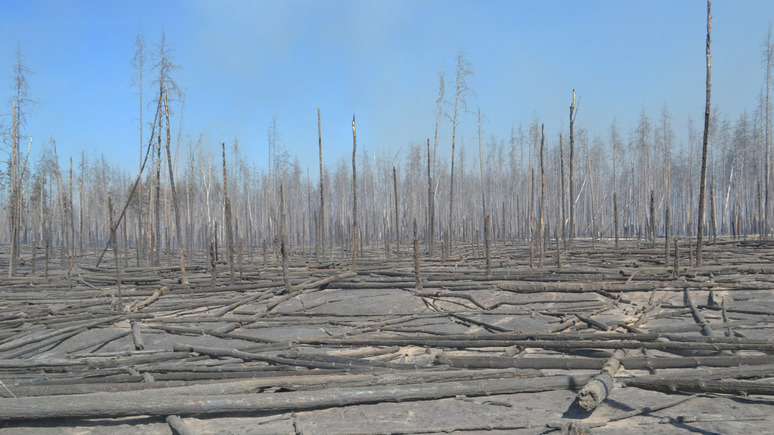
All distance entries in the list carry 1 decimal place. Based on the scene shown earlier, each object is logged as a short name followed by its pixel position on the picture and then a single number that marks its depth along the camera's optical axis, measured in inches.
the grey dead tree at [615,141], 1750.2
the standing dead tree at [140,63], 792.9
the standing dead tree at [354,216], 546.1
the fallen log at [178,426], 145.1
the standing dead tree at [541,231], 509.3
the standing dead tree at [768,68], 1101.1
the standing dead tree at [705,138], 446.6
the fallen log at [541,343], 216.1
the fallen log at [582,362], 198.5
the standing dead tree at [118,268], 350.9
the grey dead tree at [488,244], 438.6
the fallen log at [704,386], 165.8
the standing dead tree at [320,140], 596.3
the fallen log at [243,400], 155.3
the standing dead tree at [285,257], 405.7
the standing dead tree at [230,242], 440.8
